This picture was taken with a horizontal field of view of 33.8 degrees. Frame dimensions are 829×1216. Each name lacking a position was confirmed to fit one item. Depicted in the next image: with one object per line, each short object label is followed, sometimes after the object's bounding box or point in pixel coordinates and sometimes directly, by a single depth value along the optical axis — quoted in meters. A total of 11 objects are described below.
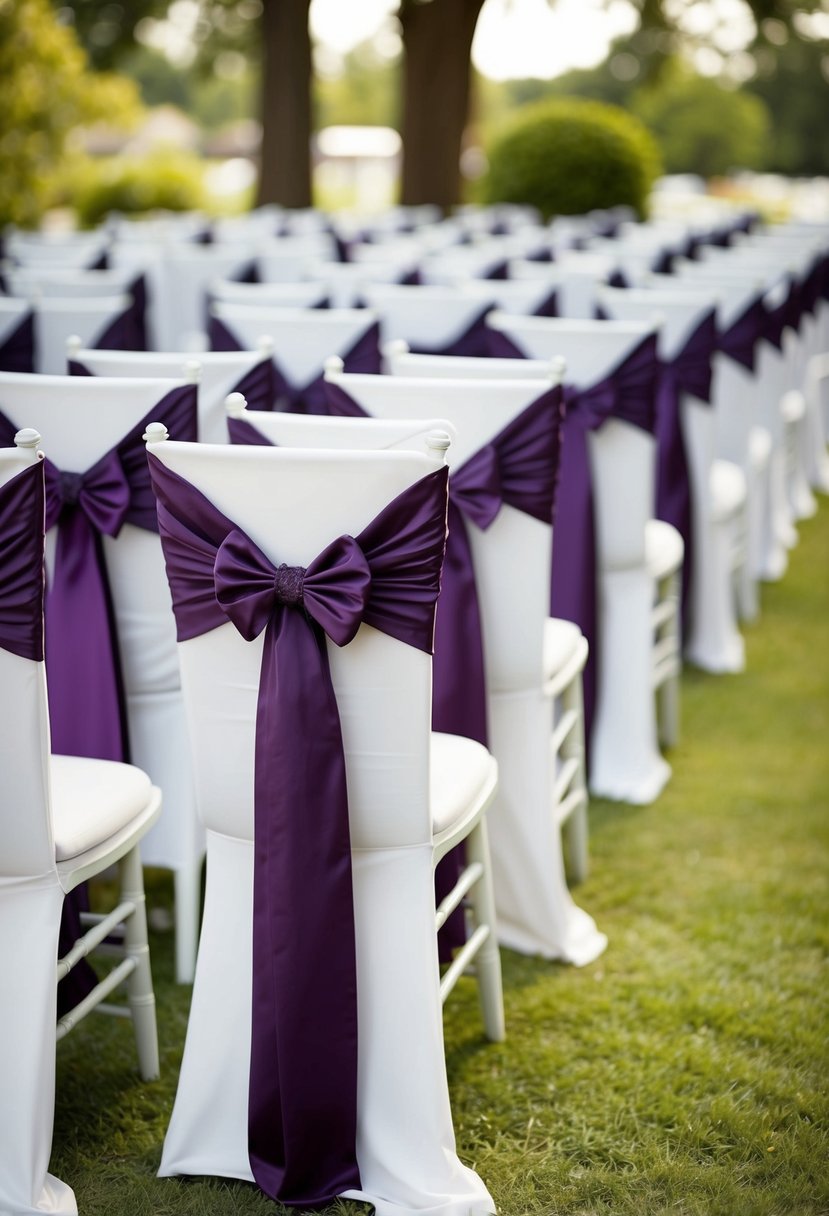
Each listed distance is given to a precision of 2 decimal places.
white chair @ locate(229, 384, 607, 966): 2.72
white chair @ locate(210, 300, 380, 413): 3.85
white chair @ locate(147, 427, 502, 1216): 2.02
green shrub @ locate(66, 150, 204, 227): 16.05
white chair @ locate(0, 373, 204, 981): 2.66
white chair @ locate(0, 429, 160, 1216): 2.00
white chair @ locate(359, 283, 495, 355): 4.13
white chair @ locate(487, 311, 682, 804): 3.61
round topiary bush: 13.30
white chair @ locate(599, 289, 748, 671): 4.40
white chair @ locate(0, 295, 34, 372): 3.91
